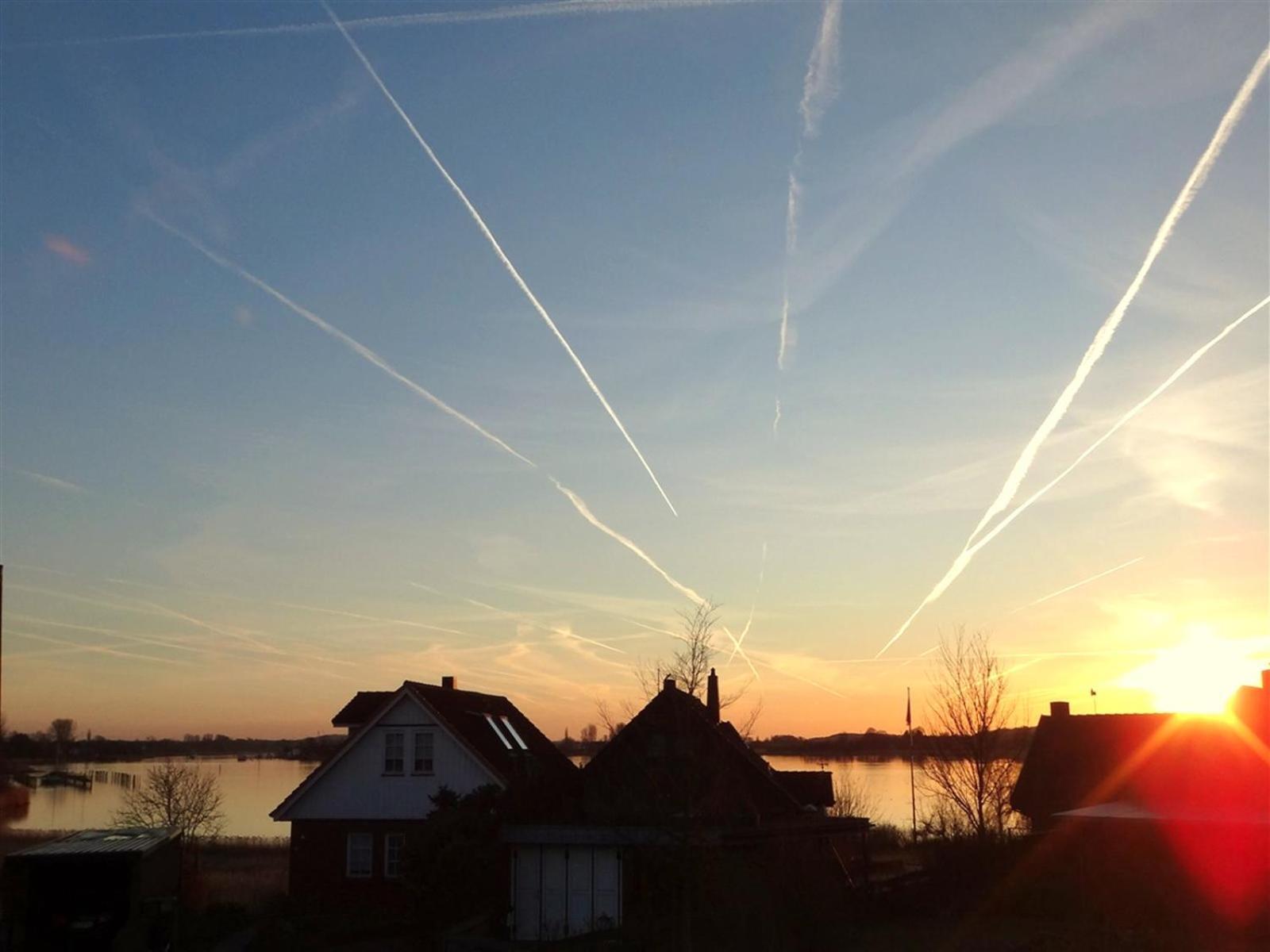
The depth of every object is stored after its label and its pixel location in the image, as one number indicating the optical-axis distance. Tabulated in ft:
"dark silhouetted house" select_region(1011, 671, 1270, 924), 108.06
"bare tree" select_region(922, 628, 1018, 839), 162.89
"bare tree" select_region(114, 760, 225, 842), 148.87
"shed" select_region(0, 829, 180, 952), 83.97
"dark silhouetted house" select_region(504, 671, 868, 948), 91.09
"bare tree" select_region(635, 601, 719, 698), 89.20
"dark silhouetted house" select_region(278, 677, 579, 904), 127.75
